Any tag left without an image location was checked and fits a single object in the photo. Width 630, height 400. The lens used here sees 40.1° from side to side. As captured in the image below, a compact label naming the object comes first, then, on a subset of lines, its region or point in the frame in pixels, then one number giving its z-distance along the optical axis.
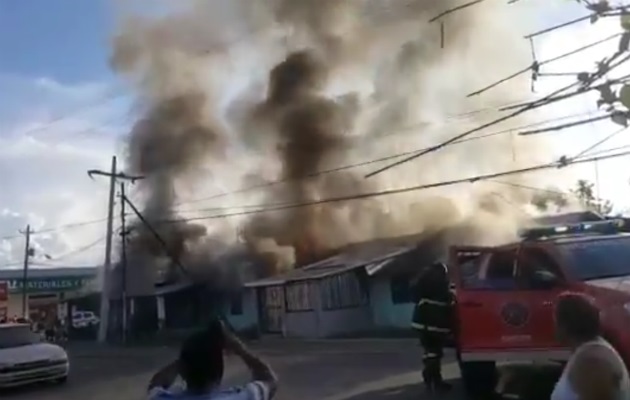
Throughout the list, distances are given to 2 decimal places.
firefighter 11.11
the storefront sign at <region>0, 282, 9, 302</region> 26.39
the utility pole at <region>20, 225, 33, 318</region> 53.28
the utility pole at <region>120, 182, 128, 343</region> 38.31
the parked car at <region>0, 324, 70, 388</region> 16.55
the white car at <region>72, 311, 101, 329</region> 48.22
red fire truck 9.41
